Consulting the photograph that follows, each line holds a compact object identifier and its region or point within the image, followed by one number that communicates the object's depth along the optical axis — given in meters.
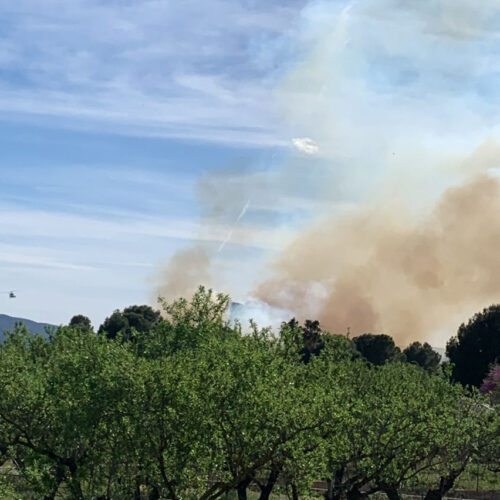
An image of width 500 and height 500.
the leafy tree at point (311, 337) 154.14
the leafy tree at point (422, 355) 174.38
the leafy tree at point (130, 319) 177.50
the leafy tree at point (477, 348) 127.56
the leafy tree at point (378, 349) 162.38
